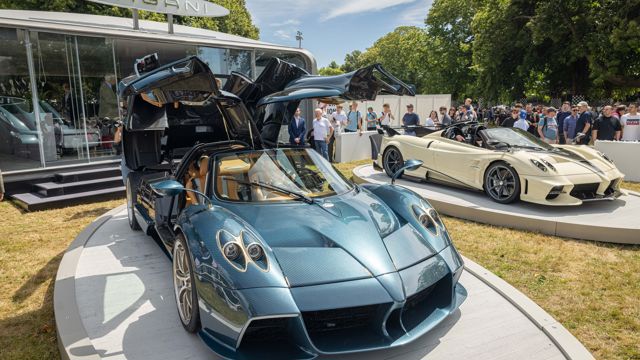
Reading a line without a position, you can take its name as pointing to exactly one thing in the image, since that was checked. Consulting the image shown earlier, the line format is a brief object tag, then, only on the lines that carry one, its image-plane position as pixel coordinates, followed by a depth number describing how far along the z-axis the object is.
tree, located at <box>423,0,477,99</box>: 37.41
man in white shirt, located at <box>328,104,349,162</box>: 12.46
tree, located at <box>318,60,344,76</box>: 104.89
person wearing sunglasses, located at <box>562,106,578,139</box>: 10.13
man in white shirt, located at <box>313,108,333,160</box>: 11.12
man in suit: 10.08
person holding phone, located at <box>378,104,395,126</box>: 13.48
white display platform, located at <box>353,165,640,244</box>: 5.11
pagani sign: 9.70
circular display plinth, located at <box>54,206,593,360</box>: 2.71
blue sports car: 2.37
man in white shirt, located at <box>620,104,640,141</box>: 9.88
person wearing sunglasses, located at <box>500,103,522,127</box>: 11.02
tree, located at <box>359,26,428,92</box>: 42.31
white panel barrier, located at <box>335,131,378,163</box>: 12.45
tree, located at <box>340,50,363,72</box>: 109.31
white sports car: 6.07
